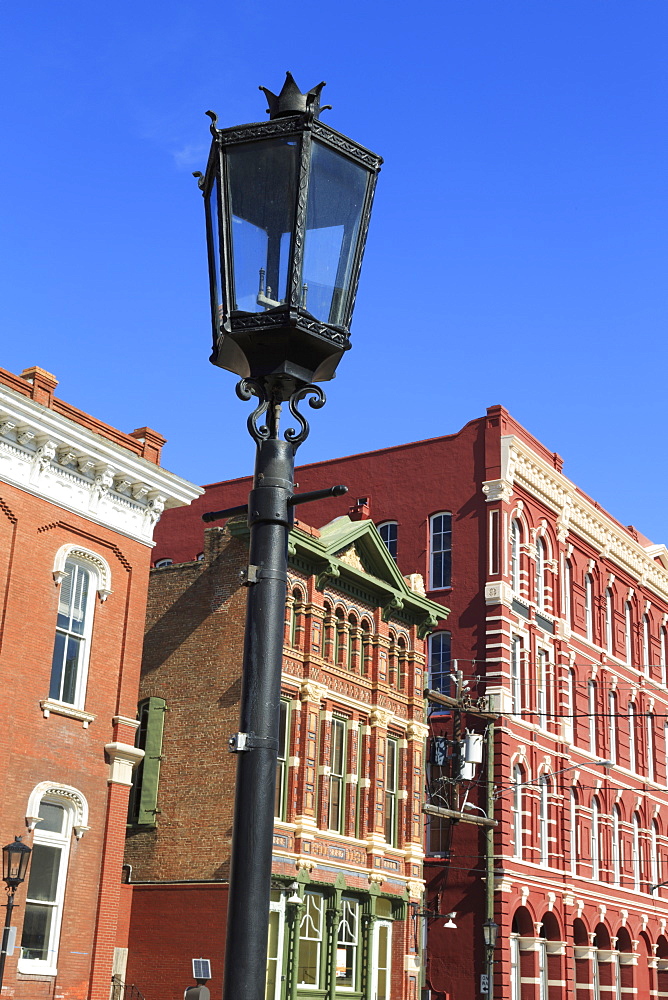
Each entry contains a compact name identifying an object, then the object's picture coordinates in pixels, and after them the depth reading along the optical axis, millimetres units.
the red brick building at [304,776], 30156
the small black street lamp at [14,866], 19828
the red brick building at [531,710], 41094
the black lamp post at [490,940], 37000
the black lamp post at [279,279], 5703
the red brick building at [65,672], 24172
